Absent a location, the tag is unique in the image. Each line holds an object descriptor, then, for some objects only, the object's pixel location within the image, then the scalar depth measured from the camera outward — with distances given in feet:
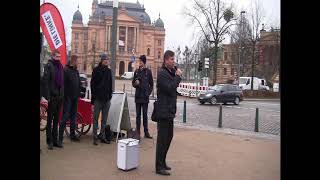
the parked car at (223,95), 72.09
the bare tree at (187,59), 170.00
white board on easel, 23.19
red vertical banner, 22.09
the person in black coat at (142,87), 24.19
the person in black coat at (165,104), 16.07
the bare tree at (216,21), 111.35
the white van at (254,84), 117.14
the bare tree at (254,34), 91.56
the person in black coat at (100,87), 21.75
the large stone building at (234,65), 122.80
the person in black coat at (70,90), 21.16
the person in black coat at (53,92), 19.52
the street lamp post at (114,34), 25.88
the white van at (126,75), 173.81
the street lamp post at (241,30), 102.62
